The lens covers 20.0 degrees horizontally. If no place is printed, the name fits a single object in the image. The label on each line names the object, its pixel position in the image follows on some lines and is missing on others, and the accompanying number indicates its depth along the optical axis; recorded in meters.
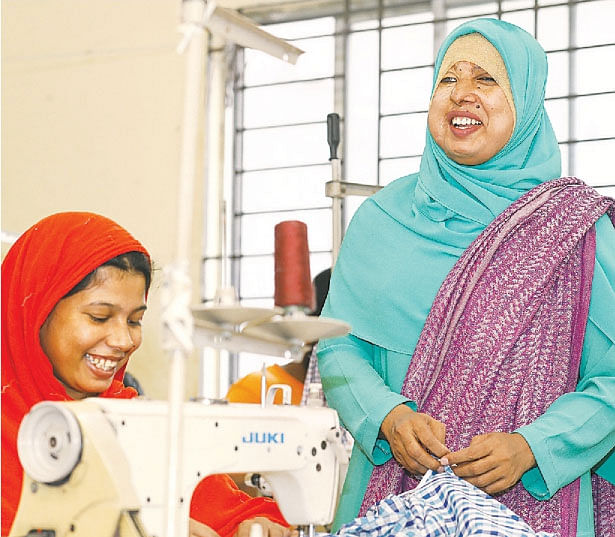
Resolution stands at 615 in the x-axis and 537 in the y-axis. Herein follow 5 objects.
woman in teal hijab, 3.43
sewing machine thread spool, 2.80
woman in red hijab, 3.31
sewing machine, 2.69
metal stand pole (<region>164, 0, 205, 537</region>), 2.47
